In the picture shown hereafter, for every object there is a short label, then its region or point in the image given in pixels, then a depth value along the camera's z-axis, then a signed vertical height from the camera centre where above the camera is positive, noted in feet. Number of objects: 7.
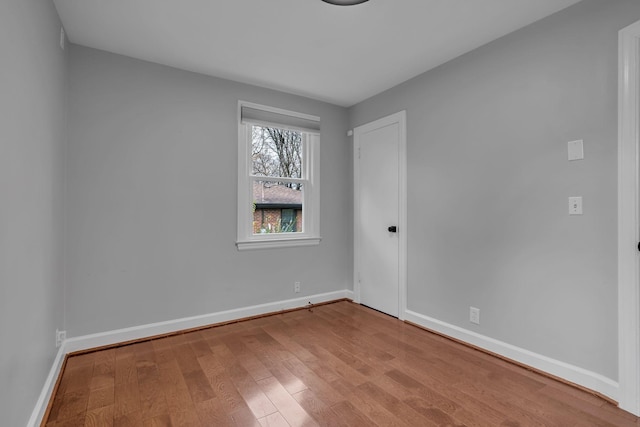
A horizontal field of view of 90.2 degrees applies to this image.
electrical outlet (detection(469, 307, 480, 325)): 8.91 -2.93
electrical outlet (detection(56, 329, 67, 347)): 7.69 -3.14
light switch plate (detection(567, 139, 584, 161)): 6.90 +1.35
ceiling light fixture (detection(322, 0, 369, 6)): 6.82 +4.53
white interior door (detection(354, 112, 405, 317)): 11.50 -0.04
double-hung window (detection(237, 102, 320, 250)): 11.35 +1.32
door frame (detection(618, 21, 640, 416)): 6.04 -0.21
